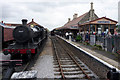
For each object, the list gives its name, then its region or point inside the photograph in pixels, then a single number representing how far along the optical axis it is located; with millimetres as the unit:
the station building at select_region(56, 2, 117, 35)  14297
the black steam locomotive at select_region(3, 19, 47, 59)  7324
